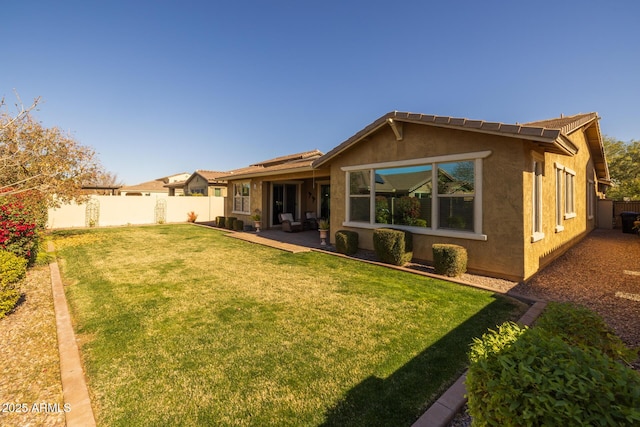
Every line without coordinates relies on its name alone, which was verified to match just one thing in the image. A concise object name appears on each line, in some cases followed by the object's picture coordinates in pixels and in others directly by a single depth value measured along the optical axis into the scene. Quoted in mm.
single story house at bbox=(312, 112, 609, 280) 6406
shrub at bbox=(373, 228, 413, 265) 7898
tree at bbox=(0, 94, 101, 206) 10906
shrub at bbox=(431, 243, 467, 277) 6777
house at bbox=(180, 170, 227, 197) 27266
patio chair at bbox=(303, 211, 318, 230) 15992
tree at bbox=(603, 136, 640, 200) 27656
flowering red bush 6621
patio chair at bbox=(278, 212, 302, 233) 15227
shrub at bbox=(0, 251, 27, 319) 4508
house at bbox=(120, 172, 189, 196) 38656
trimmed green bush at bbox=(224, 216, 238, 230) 16531
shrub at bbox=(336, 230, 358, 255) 9438
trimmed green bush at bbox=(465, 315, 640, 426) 1318
